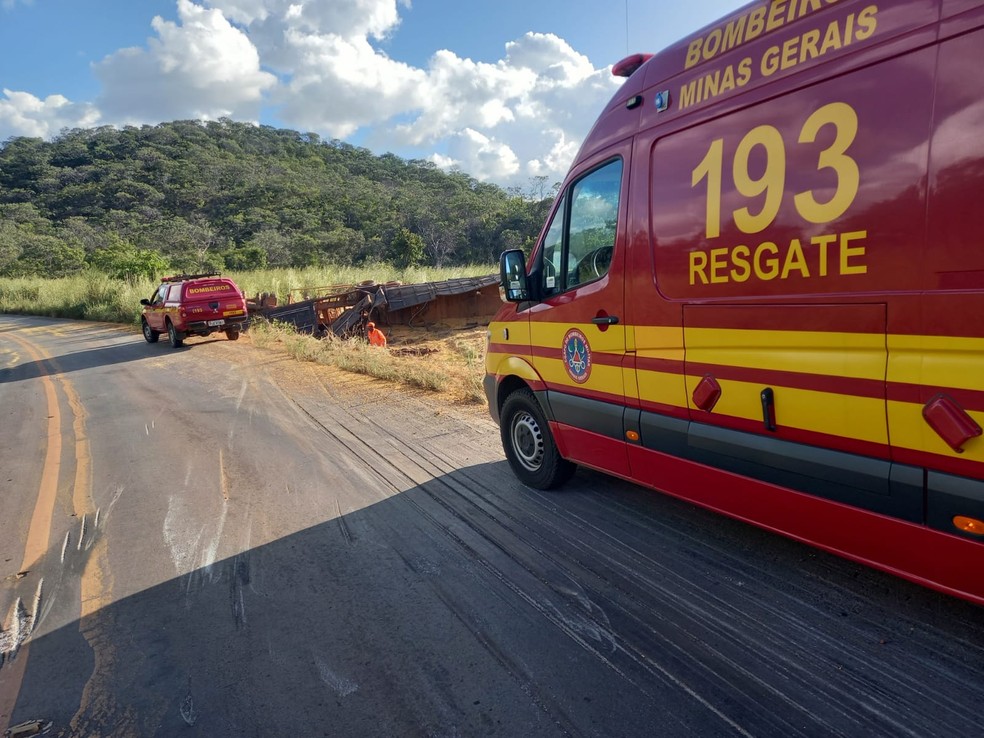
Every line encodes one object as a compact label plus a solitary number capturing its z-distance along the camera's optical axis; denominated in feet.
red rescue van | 6.98
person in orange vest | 51.29
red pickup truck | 50.14
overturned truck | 54.95
